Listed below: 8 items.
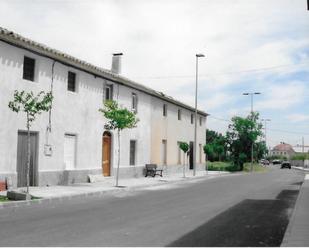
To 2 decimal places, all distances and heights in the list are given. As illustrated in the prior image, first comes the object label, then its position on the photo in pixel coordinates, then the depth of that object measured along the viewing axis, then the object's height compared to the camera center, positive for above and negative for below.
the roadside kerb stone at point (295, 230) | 5.83 -1.50
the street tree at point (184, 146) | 25.14 +0.39
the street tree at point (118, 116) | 16.01 +1.57
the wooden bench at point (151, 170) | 23.27 -1.27
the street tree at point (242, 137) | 42.47 +1.90
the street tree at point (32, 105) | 11.27 +1.44
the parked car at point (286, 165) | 55.90 -1.87
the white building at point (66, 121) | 13.13 +1.34
